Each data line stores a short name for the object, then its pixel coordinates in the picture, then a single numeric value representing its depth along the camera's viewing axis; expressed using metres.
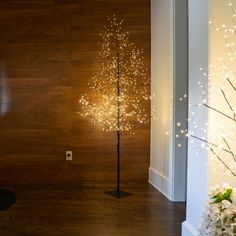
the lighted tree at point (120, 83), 4.00
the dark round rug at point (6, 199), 3.12
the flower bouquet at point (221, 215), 1.39
